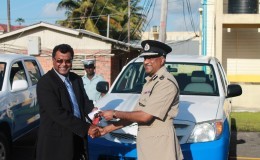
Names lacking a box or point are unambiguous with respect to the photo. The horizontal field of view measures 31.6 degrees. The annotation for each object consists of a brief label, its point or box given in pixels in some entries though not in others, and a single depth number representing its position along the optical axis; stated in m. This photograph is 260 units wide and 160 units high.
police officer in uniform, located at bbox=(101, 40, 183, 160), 3.61
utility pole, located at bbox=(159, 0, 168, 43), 15.74
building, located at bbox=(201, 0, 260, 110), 19.16
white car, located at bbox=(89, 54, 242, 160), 5.00
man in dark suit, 3.75
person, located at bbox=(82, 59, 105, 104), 7.73
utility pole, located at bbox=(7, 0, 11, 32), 32.09
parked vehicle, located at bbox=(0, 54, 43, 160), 6.30
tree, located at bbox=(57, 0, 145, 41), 35.28
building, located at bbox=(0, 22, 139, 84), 21.83
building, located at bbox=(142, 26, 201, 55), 42.69
